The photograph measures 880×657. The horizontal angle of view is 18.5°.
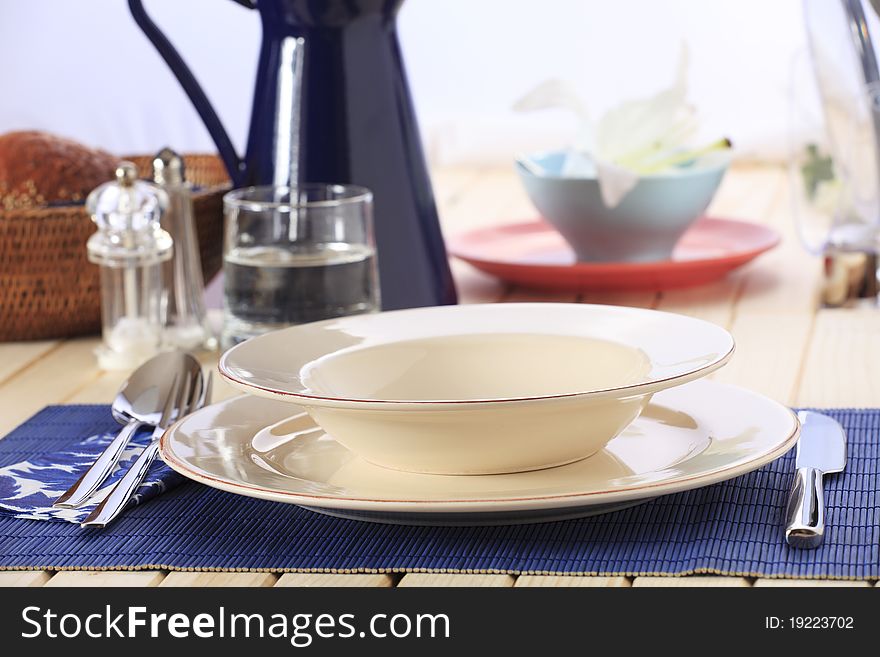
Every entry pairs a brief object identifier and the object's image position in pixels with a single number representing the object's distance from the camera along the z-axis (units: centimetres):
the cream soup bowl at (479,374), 116
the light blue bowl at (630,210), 158
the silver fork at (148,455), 120
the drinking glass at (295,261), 144
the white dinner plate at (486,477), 115
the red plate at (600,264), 157
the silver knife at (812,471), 116
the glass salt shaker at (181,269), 149
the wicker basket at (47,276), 148
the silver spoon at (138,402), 124
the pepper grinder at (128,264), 145
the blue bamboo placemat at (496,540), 115
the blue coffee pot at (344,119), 149
